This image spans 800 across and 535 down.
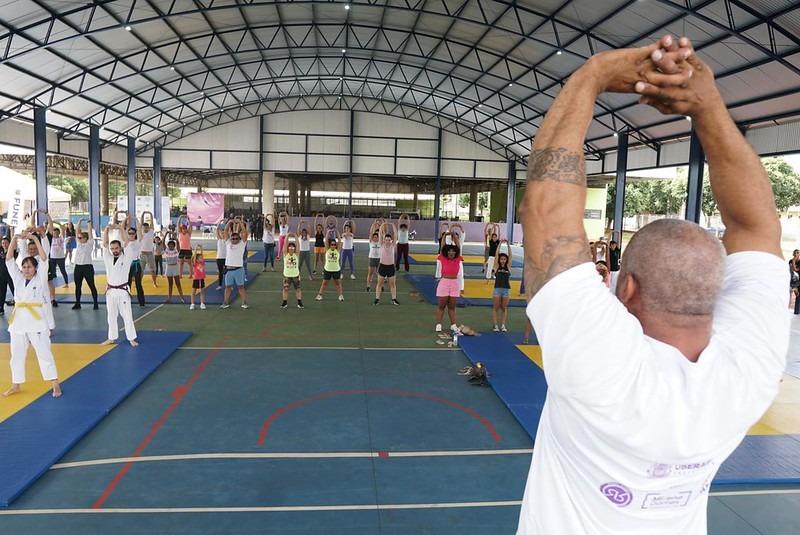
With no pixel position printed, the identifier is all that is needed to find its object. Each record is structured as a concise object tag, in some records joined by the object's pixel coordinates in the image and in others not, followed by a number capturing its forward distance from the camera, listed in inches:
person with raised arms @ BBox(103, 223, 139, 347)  350.6
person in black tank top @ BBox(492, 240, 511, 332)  416.8
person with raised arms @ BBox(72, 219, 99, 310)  469.1
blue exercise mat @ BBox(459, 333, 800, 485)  207.5
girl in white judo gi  258.1
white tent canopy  1003.9
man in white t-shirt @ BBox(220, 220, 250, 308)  484.7
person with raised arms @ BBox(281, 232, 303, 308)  496.3
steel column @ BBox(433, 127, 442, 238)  1336.1
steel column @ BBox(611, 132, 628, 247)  933.2
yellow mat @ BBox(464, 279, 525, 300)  612.8
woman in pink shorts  397.7
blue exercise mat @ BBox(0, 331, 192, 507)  196.1
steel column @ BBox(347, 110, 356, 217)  1302.9
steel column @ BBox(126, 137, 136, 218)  1150.3
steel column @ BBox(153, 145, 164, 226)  1240.2
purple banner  1279.5
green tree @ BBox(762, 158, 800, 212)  1305.4
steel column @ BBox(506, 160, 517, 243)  1344.7
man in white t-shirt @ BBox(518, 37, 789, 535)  40.1
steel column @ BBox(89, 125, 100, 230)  976.3
